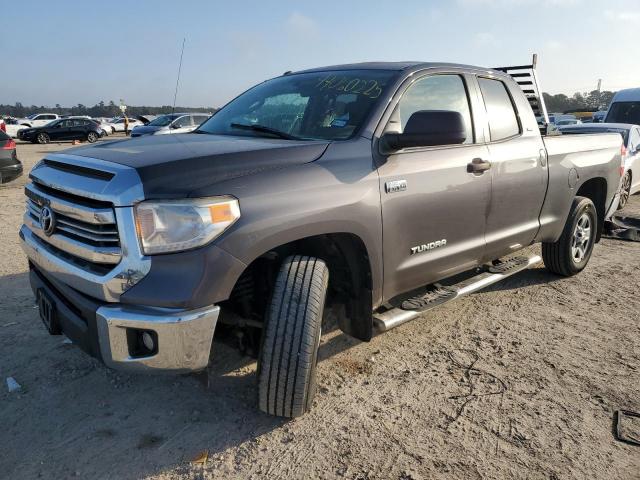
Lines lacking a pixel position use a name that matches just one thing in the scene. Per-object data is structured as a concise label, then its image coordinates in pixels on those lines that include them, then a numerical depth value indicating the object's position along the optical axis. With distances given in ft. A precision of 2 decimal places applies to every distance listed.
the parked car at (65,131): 91.30
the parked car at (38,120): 121.19
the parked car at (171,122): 57.16
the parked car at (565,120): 82.79
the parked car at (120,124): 134.08
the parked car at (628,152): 27.58
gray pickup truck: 7.13
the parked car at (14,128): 99.32
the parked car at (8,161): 32.17
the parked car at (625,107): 39.09
